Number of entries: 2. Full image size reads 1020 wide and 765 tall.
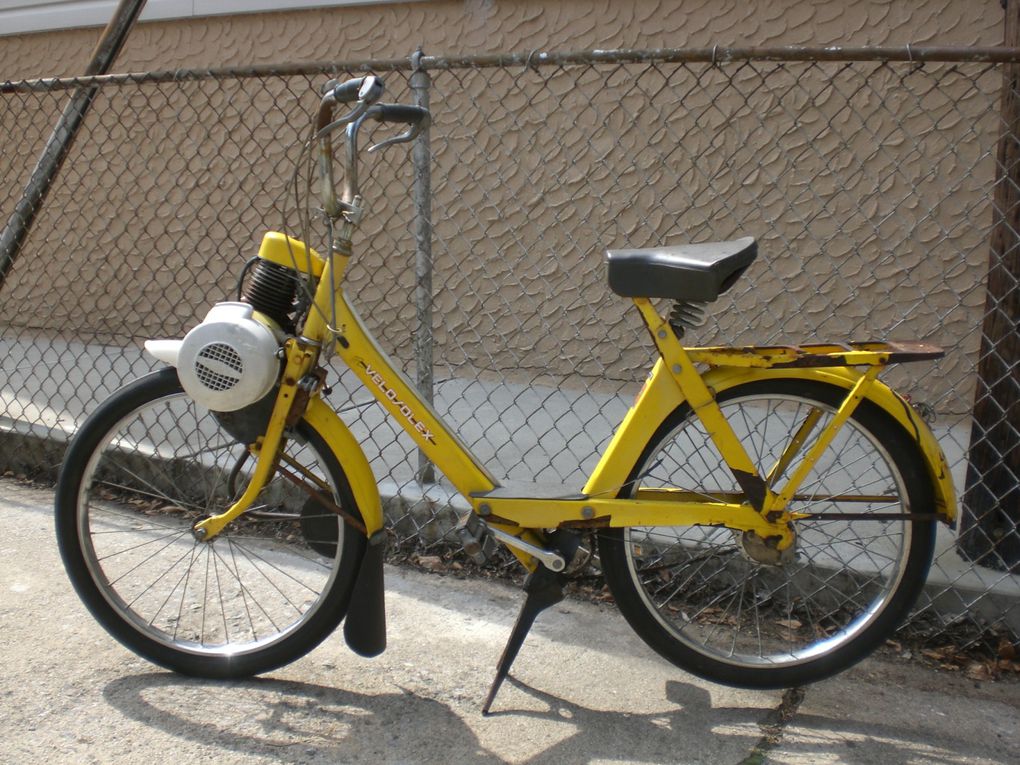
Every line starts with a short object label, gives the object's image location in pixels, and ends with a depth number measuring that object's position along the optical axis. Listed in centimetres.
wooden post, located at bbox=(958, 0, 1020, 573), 300
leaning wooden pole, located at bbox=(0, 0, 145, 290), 406
